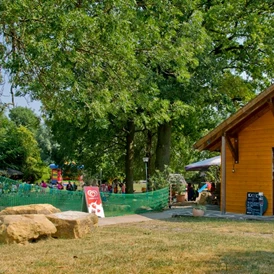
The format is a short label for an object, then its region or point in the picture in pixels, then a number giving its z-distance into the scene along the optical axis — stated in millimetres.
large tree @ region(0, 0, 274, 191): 8680
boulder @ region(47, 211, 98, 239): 10938
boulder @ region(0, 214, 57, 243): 9976
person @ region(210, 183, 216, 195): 24384
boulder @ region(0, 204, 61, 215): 12164
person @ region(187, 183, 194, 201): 30344
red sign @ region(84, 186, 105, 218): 16547
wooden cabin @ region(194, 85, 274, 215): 17328
